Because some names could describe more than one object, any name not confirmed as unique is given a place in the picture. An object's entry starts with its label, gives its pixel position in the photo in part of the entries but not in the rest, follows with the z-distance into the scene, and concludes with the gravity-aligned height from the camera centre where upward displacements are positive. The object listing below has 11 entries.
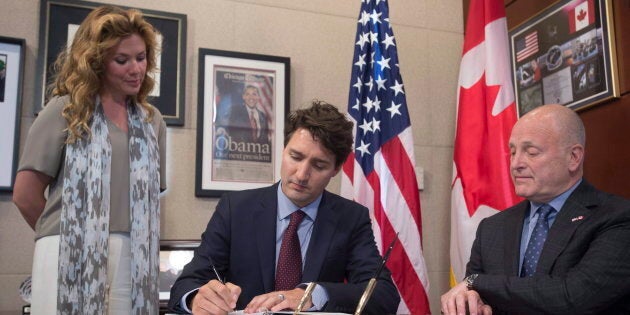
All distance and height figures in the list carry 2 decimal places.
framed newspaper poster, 3.30 +0.52
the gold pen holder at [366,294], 1.36 -0.18
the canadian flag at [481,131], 3.16 +0.43
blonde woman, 1.99 +0.11
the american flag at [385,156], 3.10 +0.30
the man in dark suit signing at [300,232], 1.91 -0.06
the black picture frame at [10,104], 2.92 +0.54
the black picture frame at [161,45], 3.04 +0.87
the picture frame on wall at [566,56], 2.85 +0.78
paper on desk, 1.41 -0.22
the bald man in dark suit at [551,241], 1.76 -0.09
